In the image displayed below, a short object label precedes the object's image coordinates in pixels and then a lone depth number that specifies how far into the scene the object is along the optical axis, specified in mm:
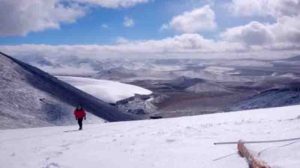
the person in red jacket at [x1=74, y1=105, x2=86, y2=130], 15411
